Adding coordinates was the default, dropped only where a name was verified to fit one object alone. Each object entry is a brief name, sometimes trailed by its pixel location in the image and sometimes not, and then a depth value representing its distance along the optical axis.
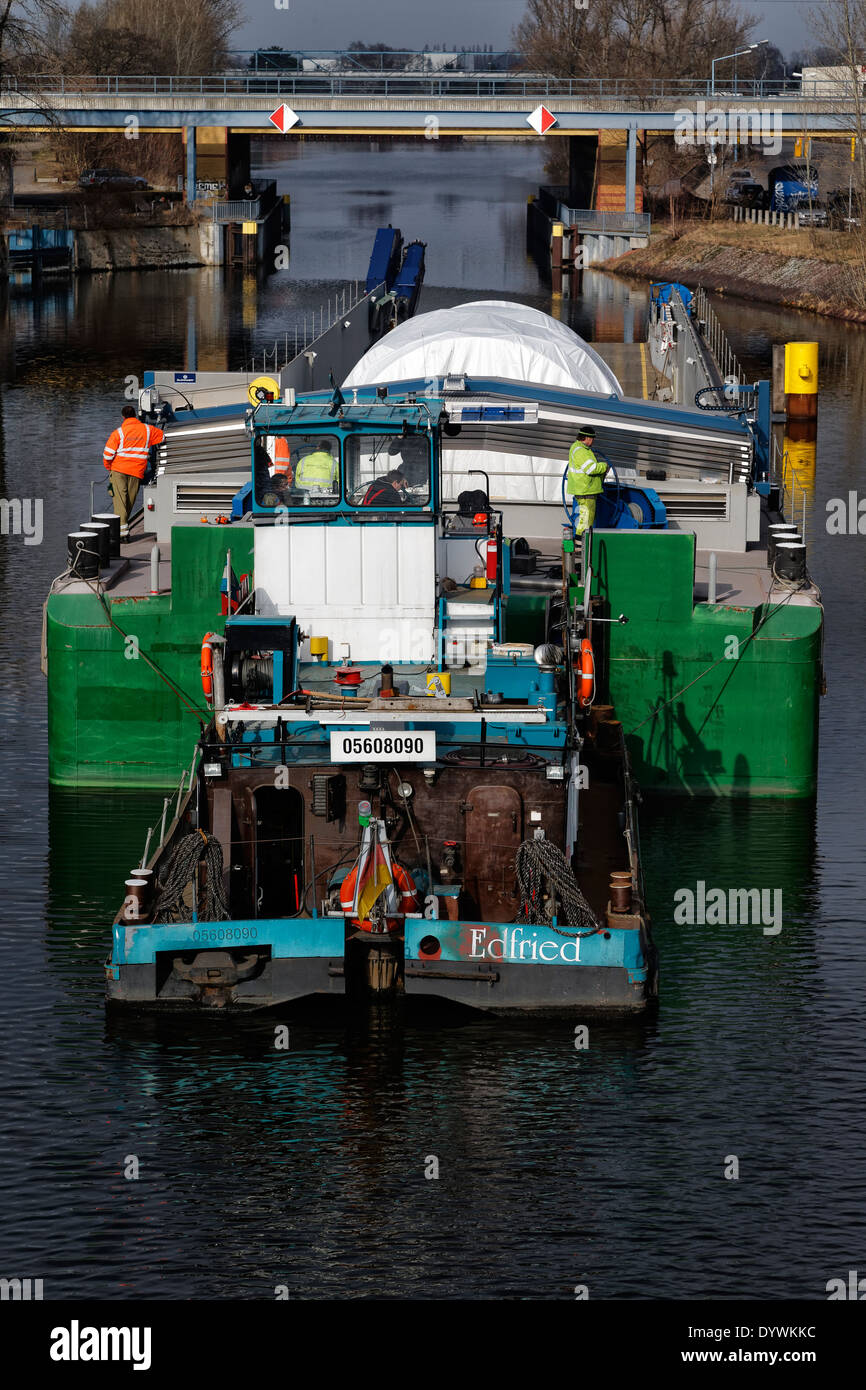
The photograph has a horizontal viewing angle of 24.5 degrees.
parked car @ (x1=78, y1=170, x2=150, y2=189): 112.12
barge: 27.28
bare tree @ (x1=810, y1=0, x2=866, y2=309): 84.06
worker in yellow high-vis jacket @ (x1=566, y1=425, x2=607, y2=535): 28.67
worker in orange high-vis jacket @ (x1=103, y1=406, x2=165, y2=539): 32.28
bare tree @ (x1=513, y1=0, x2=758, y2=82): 132.75
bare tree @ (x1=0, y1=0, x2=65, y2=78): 88.19
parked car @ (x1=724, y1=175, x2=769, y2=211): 116.62
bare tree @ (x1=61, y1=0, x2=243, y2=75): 130.75
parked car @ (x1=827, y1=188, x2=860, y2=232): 92.94
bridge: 109.44
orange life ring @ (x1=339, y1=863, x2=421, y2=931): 20.72
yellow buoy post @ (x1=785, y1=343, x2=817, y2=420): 59.00
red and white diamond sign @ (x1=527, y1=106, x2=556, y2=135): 109.81
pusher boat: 20.36
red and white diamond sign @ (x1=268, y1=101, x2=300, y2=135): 107.50
